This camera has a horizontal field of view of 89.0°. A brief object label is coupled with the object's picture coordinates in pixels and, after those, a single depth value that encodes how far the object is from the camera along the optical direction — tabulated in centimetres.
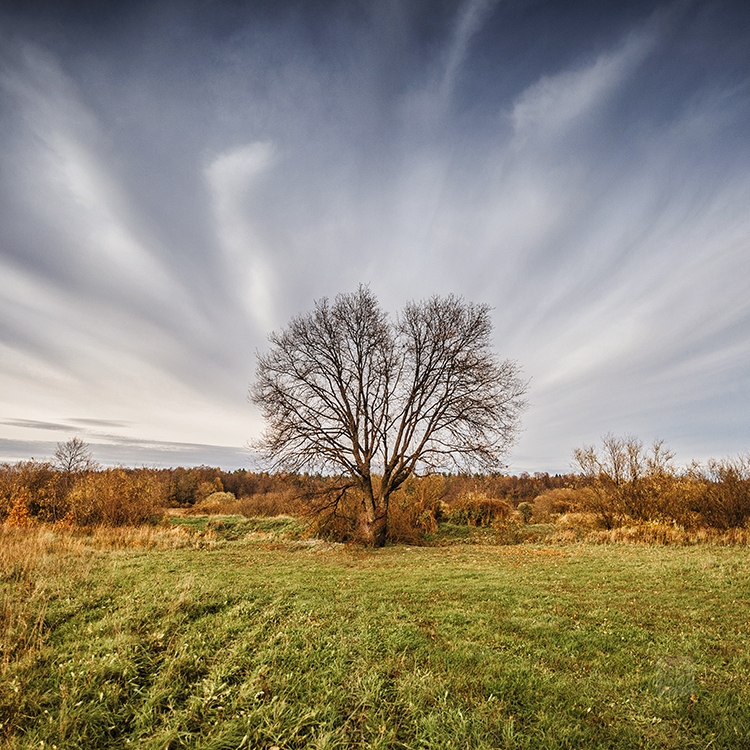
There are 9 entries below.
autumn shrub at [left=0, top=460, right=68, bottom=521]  2600
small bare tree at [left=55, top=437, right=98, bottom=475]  5060
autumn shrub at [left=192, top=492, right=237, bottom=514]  4571
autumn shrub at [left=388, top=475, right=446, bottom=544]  2266
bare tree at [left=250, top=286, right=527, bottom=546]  1888
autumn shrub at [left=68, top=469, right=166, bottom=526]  2419
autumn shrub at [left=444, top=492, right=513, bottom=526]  2980
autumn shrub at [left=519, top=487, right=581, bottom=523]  3566
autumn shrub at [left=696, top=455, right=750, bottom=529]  2014
